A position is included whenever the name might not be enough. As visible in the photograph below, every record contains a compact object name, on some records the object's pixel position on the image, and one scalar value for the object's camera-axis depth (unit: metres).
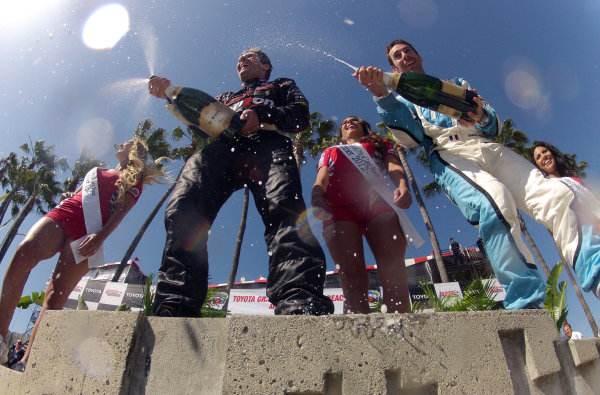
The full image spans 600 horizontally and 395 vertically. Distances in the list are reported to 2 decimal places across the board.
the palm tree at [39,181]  20.33
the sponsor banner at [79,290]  12.48
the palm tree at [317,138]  15.85
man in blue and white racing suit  1.56
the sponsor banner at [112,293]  11.89
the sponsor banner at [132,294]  11.74
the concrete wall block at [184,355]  1.09
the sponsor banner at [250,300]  10.72
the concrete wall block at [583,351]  1.20
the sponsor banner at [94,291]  12.03
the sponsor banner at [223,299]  10.60
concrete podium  1.04
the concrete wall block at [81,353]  1.10
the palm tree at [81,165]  19.92
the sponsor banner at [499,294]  9.54
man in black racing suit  1.44
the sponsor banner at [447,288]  9.99
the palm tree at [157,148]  16.52
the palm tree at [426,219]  12.06
